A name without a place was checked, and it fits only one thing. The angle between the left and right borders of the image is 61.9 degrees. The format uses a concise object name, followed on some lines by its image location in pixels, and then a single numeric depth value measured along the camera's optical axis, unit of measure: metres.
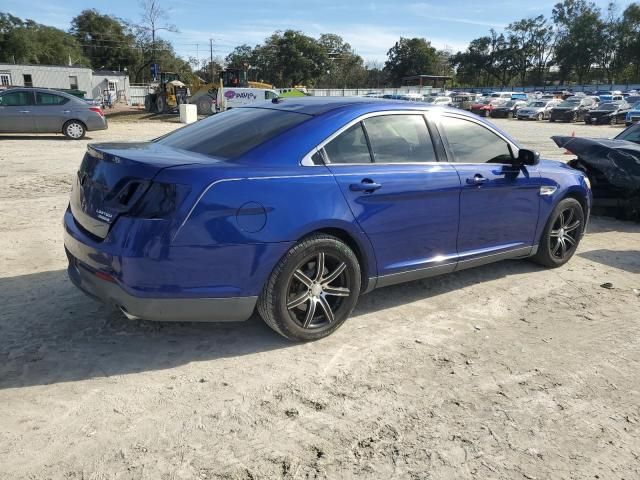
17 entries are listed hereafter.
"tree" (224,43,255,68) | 95.38
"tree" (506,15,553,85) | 116.38
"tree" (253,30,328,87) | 84.38
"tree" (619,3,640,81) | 98.81
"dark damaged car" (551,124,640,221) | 7.38
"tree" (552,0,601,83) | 104.81
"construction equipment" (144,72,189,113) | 33.78
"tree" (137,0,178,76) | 63.54
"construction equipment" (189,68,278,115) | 31.67
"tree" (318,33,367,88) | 103.24
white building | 52.97
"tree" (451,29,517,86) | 119.94
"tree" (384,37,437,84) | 118.50
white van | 31.45
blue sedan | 3.10
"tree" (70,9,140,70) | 83.00
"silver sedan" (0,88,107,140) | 15.66
